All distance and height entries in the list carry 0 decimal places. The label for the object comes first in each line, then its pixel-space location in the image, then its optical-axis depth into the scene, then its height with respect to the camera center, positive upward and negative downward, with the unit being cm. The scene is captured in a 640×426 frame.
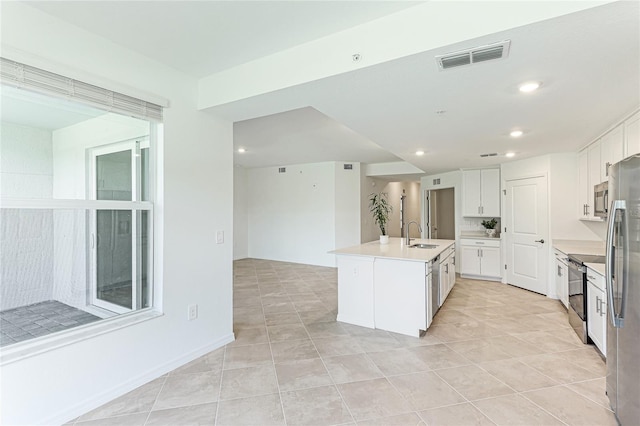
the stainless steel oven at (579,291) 305 -83
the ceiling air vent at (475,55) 172 +96
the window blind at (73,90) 175 +84
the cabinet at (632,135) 272 +75
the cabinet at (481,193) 596 +45
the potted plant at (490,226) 612 -24
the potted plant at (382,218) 438 -4
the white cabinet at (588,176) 374 +52
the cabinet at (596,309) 261 -88
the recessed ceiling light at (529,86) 221 +97
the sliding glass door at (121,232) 228 -13
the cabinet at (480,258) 573 -86
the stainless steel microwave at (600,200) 332 +17
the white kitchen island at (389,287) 325 -84
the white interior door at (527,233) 486 -31
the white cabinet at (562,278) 393 -88
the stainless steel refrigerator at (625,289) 161 -42
